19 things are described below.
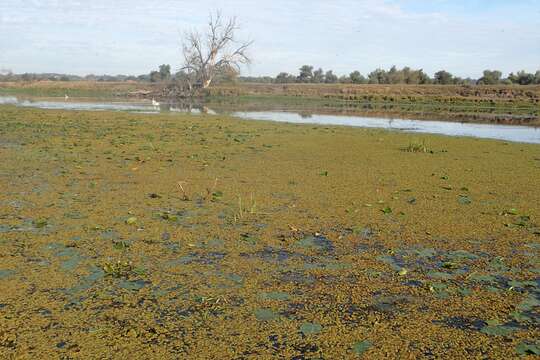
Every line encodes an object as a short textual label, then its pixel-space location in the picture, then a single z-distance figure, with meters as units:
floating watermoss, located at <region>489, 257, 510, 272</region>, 3.98
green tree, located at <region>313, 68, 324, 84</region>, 80.56
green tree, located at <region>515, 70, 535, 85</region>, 56.53
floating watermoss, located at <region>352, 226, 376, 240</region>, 4.72
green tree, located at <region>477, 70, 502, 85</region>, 61.12
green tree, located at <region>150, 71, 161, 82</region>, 77.02
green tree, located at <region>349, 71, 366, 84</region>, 71.65
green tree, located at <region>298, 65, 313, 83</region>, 80.94
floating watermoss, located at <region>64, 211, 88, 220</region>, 4.95
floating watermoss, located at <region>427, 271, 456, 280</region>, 3.77
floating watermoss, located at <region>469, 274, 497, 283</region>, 3.74
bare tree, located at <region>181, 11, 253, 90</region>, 44.28
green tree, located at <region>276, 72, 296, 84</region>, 79.94
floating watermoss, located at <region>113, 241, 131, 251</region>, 4.12
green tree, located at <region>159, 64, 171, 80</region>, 77.76
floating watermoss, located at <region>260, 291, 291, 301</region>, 3.31
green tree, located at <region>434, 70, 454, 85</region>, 62.53
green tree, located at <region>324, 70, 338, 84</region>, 78.39
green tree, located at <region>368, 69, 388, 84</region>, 66.06
